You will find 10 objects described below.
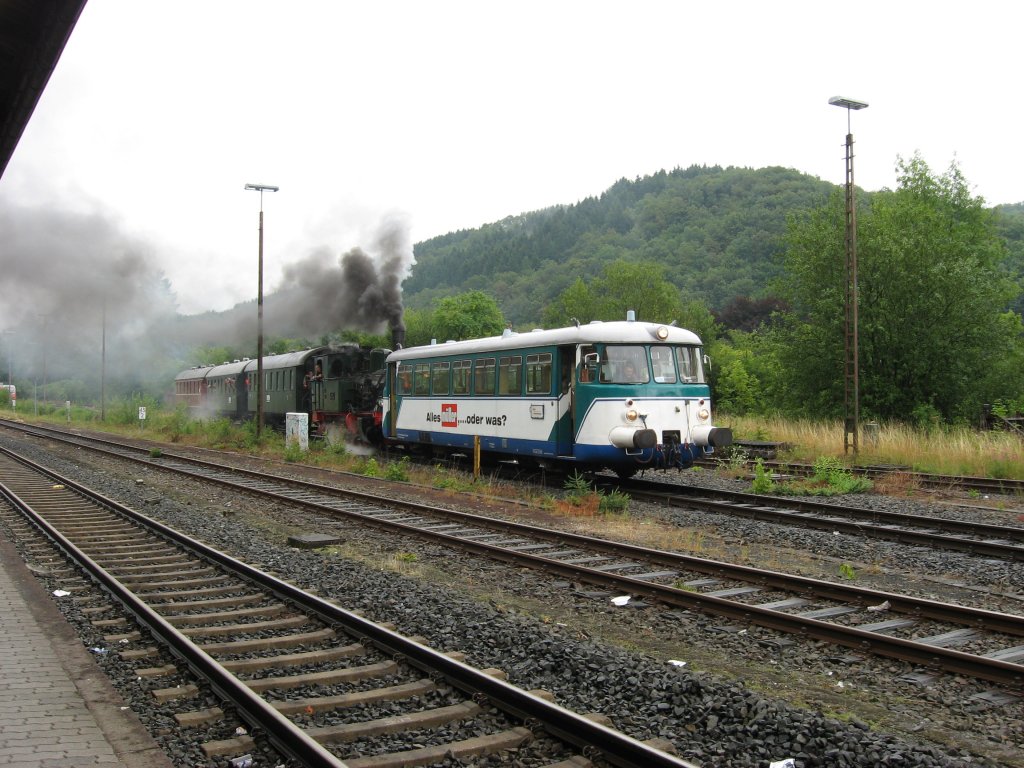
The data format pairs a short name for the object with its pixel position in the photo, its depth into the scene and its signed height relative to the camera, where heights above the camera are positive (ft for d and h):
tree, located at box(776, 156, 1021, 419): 81.25 +9.07
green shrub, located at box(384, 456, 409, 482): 57.57 -4.53
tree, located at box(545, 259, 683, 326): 206.80 +27.78
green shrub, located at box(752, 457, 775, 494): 47.70 -4.39
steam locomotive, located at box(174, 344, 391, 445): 82.84 +2.06
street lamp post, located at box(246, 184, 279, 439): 86.89 +5.85
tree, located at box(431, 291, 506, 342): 215.51 +23.93
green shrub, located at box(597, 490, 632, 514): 42.65 -5.00
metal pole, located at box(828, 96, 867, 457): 62.34 +11.72
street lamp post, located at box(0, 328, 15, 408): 248.81 +14.37
